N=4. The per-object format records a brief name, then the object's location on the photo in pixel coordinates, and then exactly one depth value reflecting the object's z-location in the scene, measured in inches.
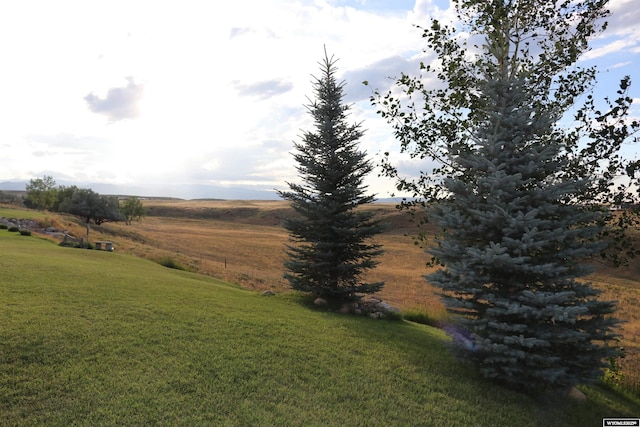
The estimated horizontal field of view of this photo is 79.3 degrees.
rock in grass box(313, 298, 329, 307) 611.3
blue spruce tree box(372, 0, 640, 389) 322.7
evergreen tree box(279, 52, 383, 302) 631.2
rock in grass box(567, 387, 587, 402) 365.0
